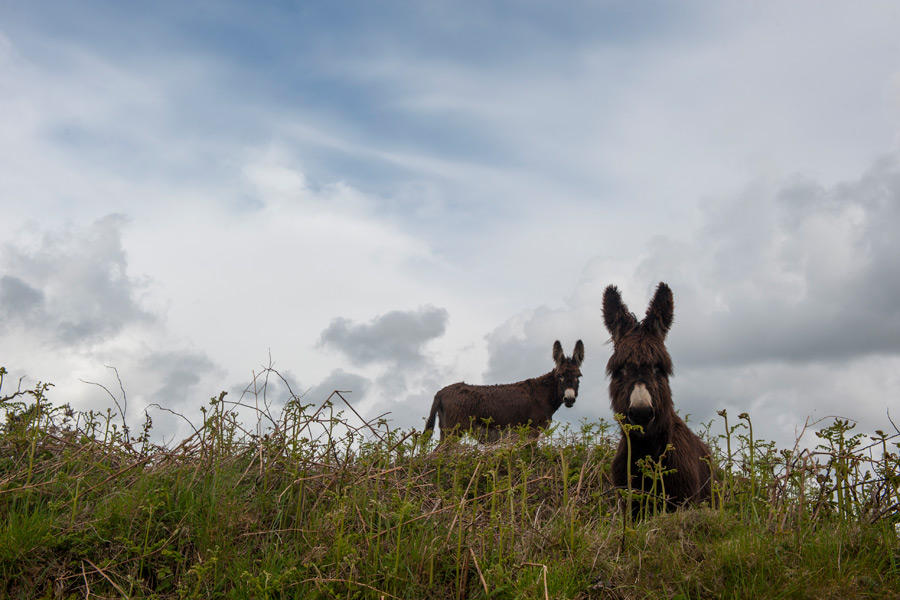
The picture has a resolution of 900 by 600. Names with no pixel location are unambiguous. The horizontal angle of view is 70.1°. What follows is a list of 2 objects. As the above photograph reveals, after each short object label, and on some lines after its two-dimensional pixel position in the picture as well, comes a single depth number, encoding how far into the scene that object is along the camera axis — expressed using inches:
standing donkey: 615.5
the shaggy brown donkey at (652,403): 247.6
